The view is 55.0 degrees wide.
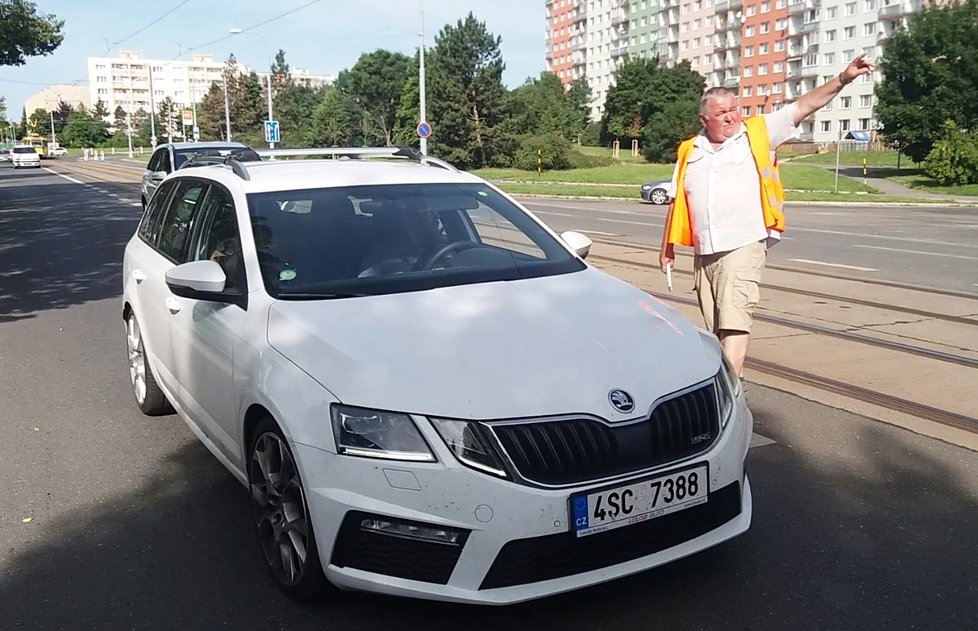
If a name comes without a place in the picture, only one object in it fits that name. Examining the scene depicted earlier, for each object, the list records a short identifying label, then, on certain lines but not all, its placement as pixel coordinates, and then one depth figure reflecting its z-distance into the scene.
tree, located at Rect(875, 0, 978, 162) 47.06
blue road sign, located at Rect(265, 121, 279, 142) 44.66
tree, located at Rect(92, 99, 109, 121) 146.62
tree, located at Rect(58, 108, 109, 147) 136.75
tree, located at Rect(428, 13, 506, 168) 70.62
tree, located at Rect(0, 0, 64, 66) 29.45
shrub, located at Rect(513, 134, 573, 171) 65.31
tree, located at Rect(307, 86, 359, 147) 96.69
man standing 5.17
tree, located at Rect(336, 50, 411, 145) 98.19
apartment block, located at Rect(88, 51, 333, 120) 182.38
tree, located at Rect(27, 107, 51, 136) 150.75
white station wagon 2.94
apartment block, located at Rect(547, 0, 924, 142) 89.50
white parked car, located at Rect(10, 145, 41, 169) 70.25
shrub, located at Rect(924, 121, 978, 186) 40.66
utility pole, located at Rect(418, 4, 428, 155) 38.91
